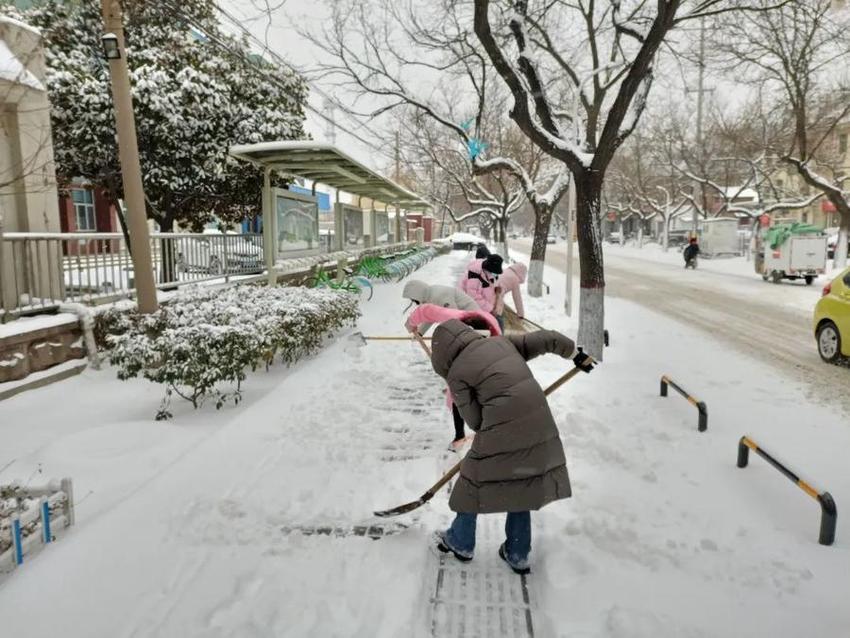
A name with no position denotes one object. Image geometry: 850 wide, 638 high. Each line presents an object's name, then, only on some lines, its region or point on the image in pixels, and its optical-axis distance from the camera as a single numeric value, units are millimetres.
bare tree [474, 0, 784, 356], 7441
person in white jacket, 4406
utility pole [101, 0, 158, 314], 6852
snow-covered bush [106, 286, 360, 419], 5527
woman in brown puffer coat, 2891
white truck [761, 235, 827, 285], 18156
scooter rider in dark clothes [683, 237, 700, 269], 25547
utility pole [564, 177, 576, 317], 11100
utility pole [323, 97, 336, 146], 13816
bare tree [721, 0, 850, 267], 17766
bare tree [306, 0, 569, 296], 12531
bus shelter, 10034
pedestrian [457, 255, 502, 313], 6086
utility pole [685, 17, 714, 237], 29938
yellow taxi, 7969
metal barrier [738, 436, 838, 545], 3438
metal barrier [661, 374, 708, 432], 5402
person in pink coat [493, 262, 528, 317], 6062
